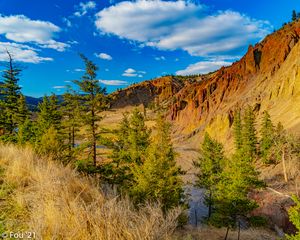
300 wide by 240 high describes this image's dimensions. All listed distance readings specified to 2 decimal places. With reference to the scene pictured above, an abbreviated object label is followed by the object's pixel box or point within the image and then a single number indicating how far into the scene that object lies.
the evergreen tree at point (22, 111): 37.94
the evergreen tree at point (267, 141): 45.78
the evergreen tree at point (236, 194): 20.19
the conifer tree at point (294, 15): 99.25
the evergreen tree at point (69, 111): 24.62
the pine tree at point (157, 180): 17.28
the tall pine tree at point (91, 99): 24.16
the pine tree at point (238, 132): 51.50
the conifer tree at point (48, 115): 32.09
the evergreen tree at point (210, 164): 30.09
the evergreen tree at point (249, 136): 48.25
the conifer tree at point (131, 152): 22.56
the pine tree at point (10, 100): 34.59
